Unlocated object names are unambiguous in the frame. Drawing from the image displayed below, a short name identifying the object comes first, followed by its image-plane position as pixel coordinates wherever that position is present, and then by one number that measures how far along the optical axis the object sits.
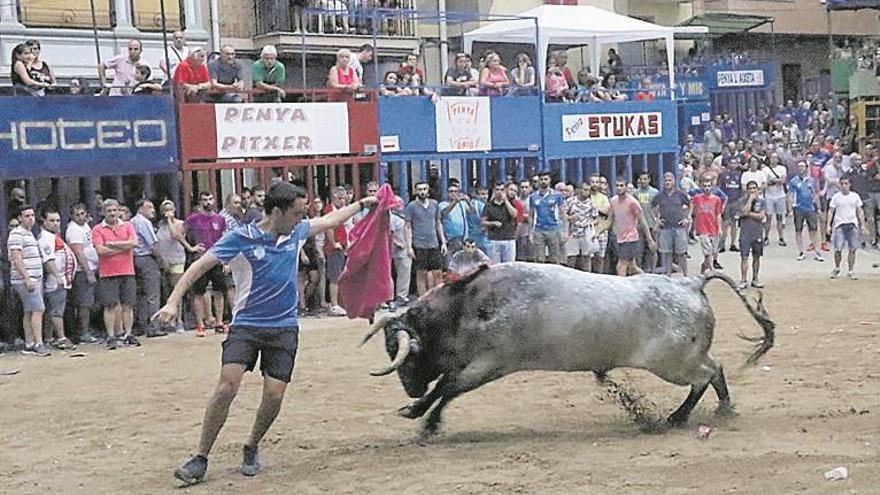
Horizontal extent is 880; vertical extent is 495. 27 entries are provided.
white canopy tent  22.22
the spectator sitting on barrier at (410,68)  19.17
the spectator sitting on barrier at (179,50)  16.81
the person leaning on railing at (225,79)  16.06
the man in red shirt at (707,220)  18.36
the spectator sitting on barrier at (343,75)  17.53
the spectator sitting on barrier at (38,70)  14.68
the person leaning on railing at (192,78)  15.67
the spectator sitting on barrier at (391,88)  18.19
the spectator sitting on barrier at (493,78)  19.56
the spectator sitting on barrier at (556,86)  20.64
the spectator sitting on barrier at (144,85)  15.46
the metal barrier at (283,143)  15.93
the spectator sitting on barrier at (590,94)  21.33
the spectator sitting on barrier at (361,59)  18.25
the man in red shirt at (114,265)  14.19
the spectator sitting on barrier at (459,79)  19.19
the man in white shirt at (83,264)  14.18
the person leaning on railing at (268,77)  16.52
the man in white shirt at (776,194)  22.78
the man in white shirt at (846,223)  18.27
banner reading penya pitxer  16.12
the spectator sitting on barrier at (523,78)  20.08
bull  8.24
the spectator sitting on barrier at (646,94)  22.52
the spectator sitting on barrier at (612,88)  21.83
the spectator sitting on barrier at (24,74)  14.49
